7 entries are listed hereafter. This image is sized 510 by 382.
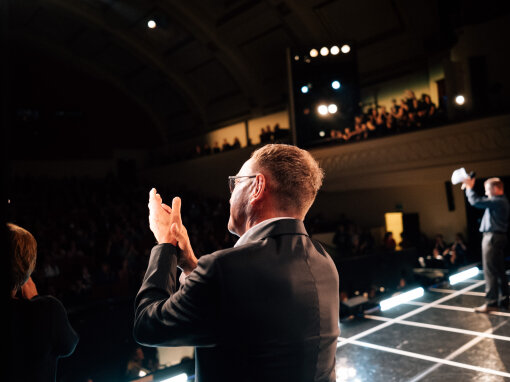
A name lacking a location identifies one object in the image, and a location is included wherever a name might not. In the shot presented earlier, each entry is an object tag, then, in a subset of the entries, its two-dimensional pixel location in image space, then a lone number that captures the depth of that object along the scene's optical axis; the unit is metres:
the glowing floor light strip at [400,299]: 5.00
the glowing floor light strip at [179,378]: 3.11
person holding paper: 4.57
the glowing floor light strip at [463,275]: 6.21
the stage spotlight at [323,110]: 7.71
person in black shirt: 1.31
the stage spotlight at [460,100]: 10.81
